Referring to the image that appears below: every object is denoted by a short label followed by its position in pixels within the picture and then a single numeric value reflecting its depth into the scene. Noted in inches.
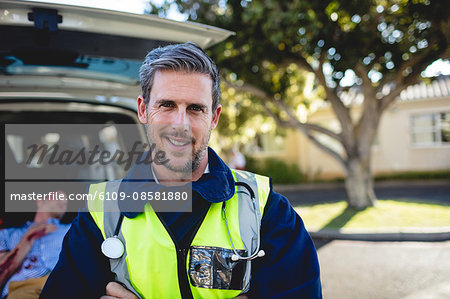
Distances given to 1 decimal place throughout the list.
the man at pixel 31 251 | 100.4
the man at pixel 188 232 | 60.1
